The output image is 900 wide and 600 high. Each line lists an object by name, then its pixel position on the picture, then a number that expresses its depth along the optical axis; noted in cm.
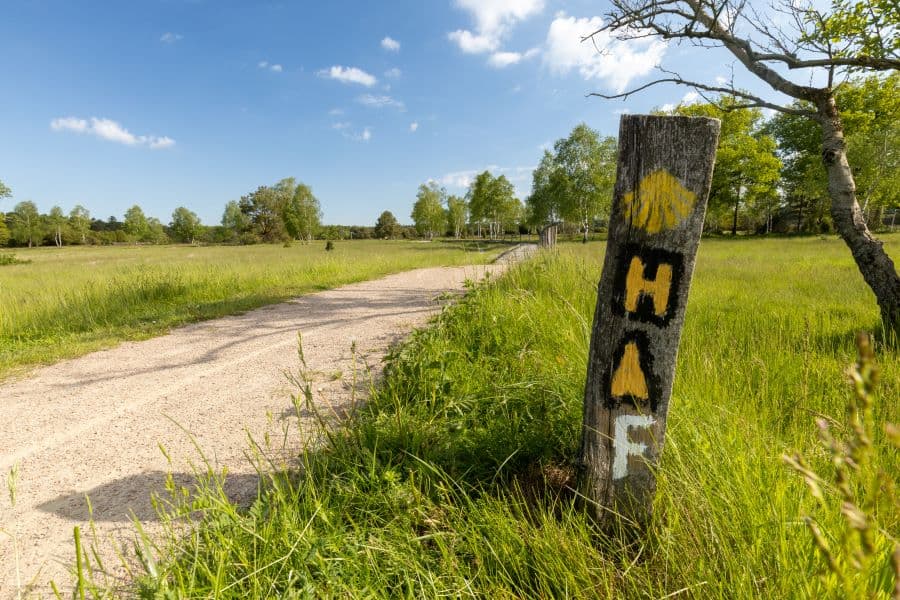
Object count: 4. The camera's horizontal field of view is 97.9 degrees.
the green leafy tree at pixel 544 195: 4066
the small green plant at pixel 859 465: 44
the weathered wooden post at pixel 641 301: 147
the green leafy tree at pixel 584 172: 3706
